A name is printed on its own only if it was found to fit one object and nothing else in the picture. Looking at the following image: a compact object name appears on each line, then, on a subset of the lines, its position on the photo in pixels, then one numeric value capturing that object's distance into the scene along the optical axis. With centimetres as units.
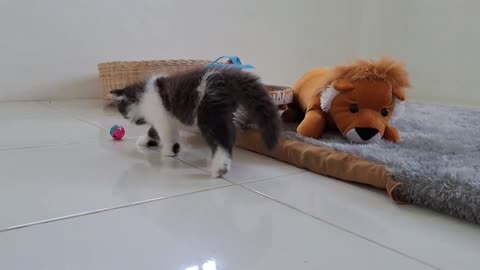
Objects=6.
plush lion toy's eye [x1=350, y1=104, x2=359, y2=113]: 117
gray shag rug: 74
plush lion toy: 115
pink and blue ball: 128
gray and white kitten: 92
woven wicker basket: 193
